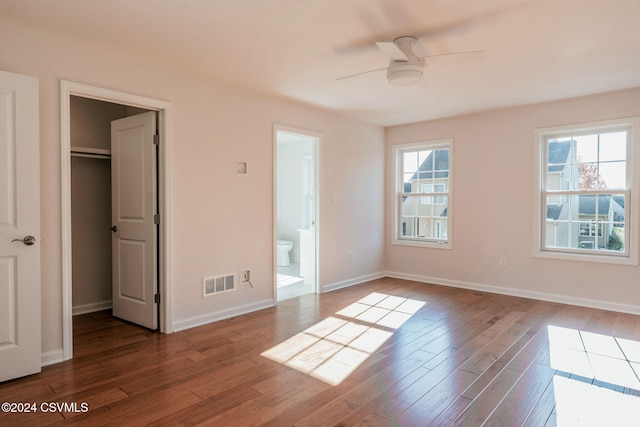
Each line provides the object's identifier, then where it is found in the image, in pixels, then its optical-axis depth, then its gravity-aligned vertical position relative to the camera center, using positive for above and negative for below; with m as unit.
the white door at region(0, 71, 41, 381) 2.60 -0.17
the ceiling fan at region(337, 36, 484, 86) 2.90 +1.12
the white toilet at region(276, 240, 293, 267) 7.16 -0.90
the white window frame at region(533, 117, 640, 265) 4.23 +0.15
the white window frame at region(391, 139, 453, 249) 5.66 +0.14
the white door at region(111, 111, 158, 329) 3.66 -0.15
